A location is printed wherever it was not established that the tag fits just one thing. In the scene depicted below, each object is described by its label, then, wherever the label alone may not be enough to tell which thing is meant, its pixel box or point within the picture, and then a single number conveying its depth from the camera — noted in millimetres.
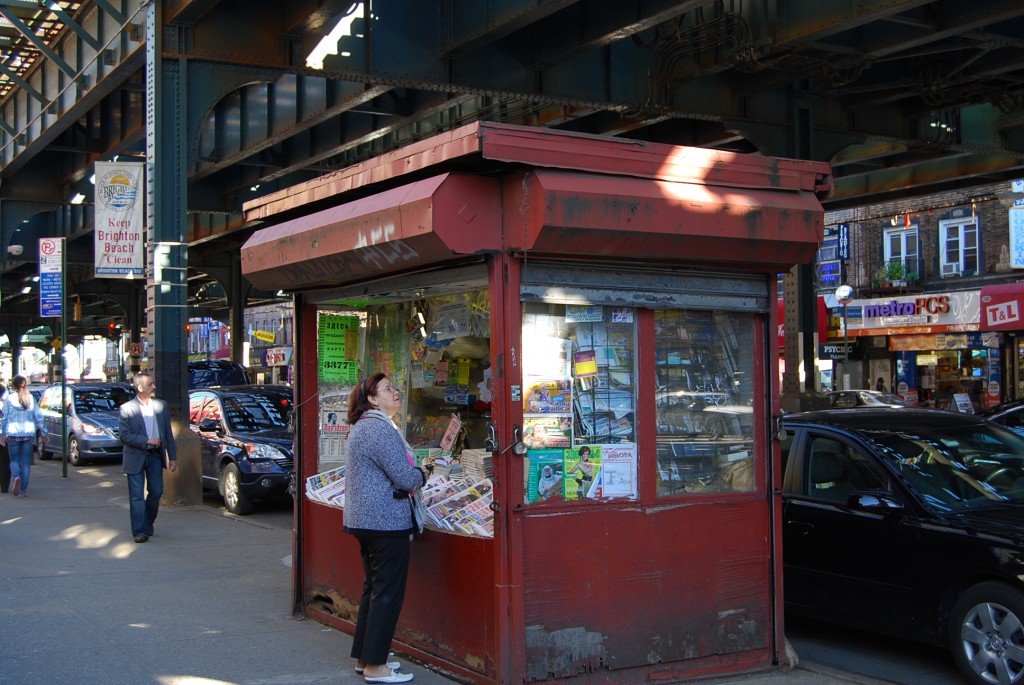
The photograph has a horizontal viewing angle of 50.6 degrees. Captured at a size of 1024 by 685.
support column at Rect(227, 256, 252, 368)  41625
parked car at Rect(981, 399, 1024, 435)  13352
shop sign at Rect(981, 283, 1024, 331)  31227
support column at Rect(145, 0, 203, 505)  15188
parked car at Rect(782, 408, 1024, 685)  6219
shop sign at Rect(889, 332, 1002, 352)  33750
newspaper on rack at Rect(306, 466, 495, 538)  6027
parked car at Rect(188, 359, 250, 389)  30969
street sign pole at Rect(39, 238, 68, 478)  20156
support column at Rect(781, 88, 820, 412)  19484
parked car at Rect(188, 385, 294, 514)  14180
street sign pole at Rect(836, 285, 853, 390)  30016
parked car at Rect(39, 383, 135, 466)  22453
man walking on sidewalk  11414
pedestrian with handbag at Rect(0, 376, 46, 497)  15656
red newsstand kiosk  5695
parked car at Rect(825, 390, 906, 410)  23903
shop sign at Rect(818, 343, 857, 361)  37688
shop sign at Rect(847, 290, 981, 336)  33938
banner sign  16234
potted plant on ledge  36447
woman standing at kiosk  5957
